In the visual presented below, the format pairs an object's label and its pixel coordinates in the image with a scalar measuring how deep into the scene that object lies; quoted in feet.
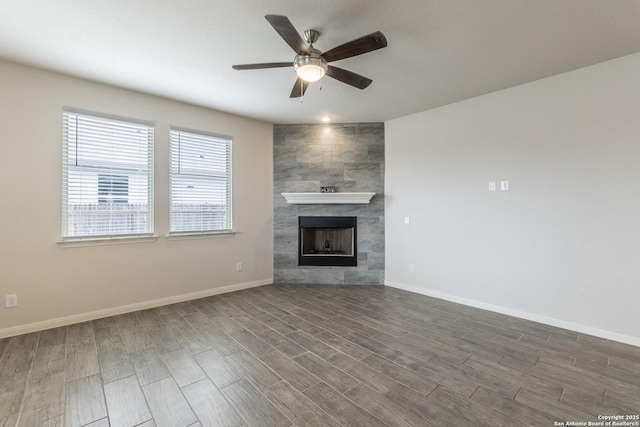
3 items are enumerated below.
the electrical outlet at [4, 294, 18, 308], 8.68
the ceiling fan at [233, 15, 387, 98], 5.99
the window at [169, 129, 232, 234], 12.23
